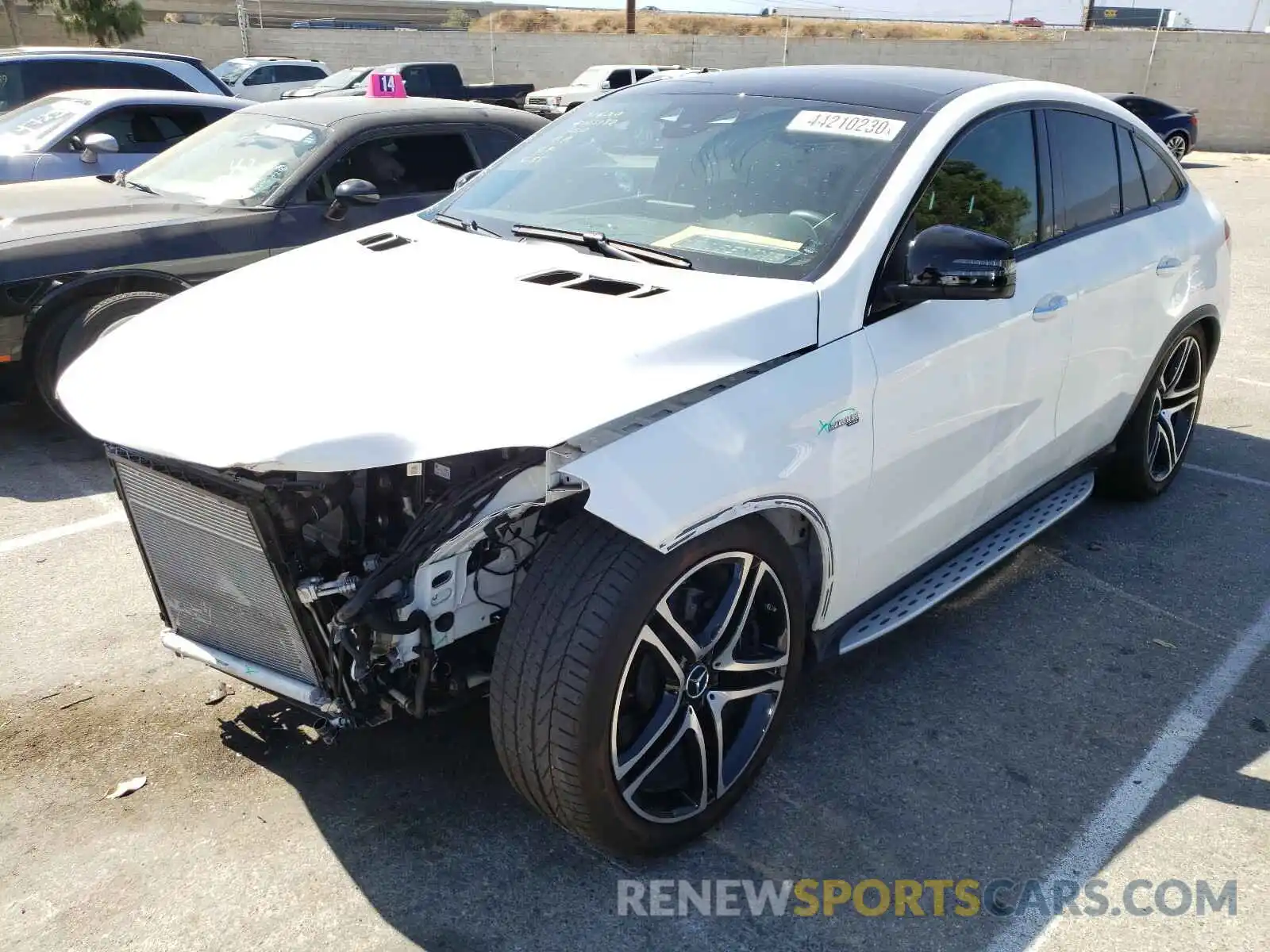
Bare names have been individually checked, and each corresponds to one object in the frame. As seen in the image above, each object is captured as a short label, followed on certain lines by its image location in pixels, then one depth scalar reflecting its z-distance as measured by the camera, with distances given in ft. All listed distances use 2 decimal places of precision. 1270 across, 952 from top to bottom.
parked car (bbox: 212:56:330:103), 71.51
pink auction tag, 39.99
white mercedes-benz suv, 7.92
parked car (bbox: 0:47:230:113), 32.14
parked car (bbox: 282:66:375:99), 65.77
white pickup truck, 75.92
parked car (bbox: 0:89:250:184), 25.00
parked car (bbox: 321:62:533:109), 74.54
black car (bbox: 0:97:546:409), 17.40
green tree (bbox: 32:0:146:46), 94.02
